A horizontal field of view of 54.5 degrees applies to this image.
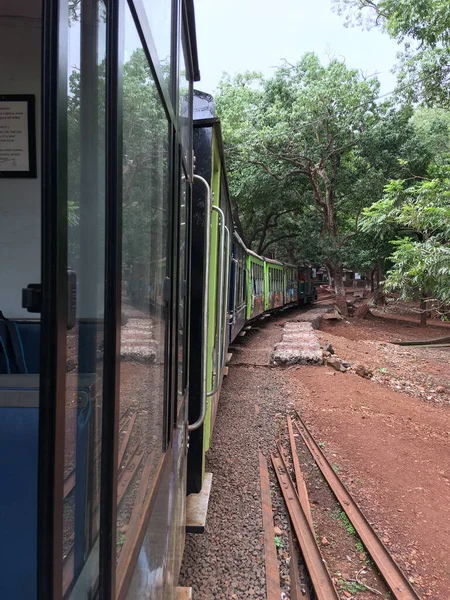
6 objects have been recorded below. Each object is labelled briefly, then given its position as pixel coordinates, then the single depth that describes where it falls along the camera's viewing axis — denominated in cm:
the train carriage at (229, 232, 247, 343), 755
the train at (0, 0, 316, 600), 63
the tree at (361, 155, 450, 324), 794
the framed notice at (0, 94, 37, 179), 223
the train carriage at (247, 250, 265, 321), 1194
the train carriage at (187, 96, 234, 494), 270
